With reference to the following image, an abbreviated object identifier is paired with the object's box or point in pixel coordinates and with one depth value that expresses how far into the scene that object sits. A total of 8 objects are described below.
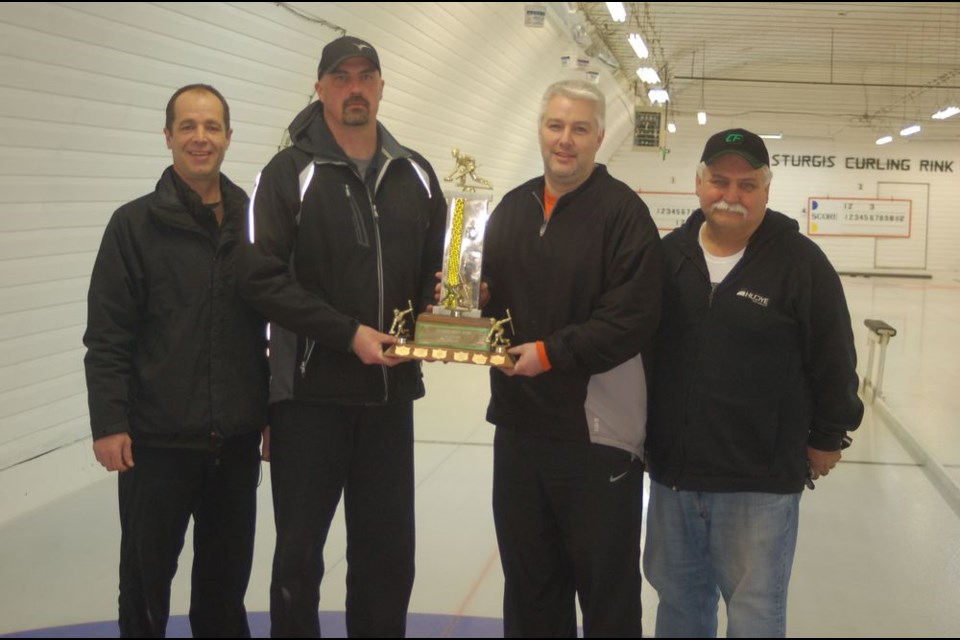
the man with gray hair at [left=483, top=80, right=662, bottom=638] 2.39
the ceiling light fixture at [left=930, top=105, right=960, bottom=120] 17.44
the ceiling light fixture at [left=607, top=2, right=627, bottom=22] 9.88
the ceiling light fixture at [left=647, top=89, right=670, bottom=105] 16.25
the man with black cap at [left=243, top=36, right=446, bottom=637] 2.47
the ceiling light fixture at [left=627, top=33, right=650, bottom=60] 11.78
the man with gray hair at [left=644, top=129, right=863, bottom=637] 2.38
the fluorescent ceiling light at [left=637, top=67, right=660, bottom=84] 13.68
